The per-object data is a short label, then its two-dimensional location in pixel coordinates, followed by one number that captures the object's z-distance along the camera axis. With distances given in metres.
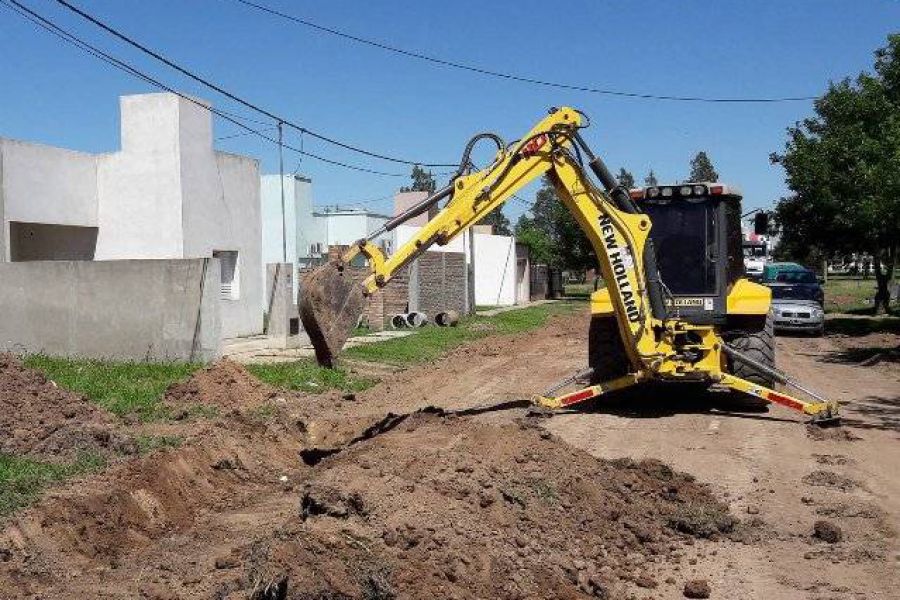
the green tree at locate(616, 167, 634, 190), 67.82
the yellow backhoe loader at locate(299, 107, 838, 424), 10.16
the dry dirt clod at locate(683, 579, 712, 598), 6.12
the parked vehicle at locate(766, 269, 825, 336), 25.70
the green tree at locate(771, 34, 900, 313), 21.66
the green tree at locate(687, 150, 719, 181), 113.31
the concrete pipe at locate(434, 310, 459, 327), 28.08
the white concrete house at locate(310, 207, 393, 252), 45.75
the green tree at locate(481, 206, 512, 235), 94.11
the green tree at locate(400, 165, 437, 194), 95.90
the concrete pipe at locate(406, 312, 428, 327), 27.16
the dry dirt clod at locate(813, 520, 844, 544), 7.21
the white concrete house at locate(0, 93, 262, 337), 20.03
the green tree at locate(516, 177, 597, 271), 50.38
